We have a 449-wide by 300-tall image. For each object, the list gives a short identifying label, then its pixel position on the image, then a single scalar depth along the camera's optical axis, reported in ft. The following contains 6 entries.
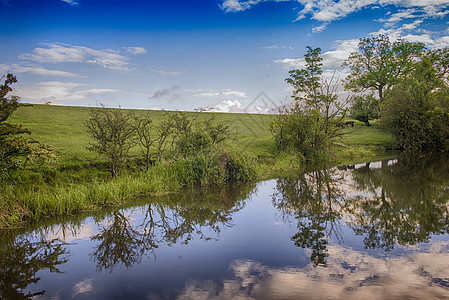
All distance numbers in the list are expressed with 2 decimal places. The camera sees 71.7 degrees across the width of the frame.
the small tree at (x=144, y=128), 48.38
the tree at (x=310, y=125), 77.05
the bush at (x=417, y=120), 103.91
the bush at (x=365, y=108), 153.73
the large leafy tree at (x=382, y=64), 152.15
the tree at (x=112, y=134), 43.09
